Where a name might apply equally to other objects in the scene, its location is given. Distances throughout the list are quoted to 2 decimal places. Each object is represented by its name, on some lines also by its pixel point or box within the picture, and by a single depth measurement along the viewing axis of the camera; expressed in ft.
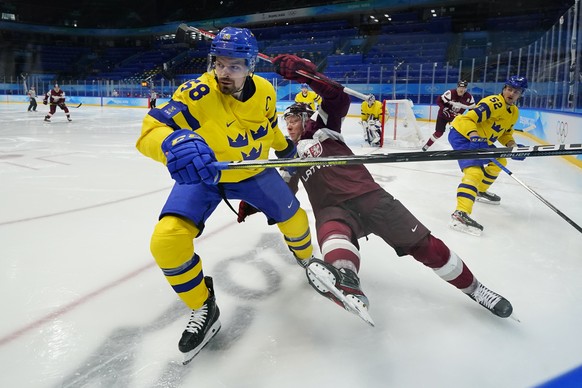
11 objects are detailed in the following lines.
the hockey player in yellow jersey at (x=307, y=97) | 26.96
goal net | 23.98
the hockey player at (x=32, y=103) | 48.17
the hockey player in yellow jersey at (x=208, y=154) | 4.44
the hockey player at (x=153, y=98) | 50.55
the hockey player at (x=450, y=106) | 22.11
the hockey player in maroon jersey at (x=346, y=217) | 5.12
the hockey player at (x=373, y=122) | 22.41
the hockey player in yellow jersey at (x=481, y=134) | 9.24
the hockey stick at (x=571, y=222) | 5.53
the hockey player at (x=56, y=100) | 35.24
